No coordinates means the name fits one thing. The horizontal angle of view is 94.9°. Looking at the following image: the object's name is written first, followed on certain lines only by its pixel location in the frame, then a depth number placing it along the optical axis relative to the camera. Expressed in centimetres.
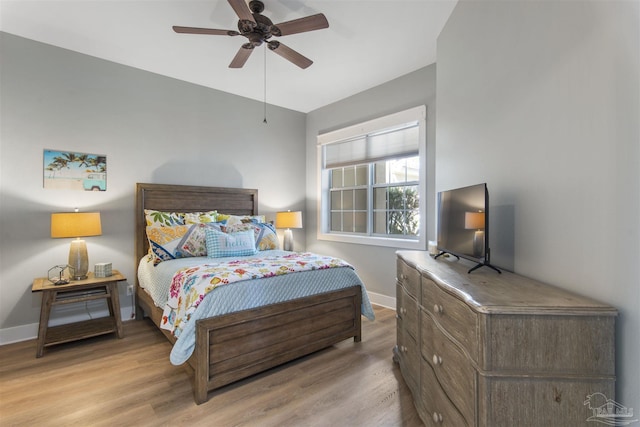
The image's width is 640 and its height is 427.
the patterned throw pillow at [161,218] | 315
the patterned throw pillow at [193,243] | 299
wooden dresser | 97
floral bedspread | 194
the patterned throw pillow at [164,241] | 293
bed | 189
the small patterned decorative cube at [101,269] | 282
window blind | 352
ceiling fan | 201
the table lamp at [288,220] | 429
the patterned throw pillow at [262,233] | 335
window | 349
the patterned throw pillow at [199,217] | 331
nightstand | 245
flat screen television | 152
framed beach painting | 287
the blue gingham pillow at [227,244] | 297
